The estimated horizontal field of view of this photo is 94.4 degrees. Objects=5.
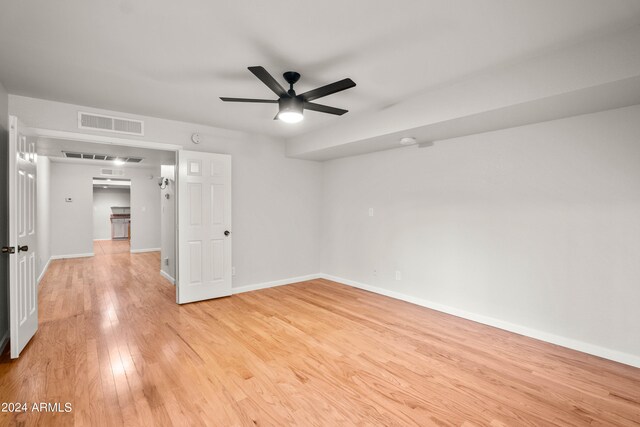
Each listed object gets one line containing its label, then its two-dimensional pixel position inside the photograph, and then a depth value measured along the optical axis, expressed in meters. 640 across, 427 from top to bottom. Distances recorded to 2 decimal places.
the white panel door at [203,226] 4.10
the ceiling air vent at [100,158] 6.73
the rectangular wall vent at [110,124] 3.44
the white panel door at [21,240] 2.49
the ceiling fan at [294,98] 2.27
